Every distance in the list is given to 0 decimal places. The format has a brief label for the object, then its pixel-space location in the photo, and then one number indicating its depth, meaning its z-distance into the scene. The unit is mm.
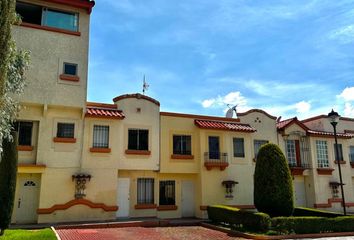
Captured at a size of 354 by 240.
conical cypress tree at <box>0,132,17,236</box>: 13734
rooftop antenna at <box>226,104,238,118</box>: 27234
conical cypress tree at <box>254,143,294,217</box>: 17328
